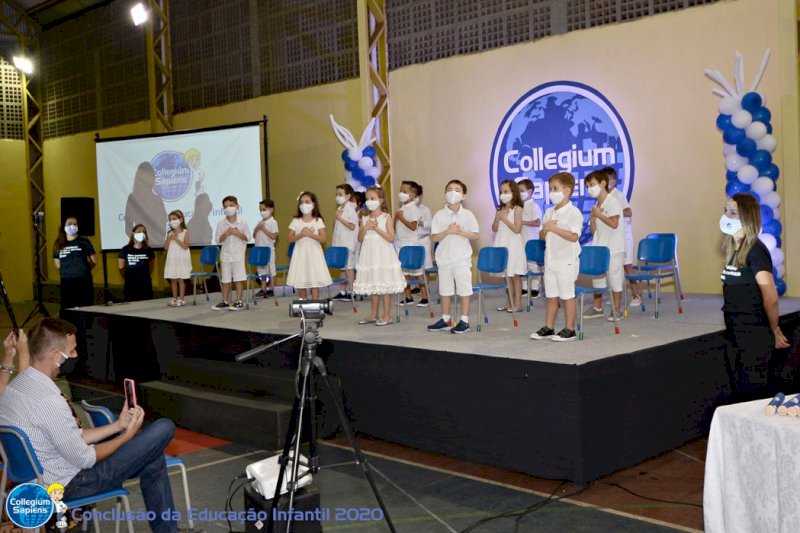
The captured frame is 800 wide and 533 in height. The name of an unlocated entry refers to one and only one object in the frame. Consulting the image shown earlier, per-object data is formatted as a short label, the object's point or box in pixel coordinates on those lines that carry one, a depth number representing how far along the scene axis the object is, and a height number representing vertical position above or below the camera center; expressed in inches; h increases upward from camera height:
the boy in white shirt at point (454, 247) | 259.6 +0.8
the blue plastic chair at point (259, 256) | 398.6 +0.3
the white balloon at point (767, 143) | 293.9 +35.8
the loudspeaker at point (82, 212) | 422.2 +29.5
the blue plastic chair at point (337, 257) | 361.7 -1.5
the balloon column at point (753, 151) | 293.3 +33.2
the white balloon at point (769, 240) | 290.2 -1.1
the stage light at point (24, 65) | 579.7 +153.7
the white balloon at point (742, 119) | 293.6 +45.2
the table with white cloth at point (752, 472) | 108.4 -34.4
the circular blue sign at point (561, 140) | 366.3 +52.3
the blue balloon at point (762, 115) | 294.2 +46.5
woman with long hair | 161.8 -13.0
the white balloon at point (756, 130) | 291.6 +40.5
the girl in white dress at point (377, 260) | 286.5 -3.0
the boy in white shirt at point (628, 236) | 311.4 +2.8
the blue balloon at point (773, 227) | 293.7 +3.8
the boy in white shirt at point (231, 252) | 364.1 +2.8
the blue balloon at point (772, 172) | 296.0 +25.0
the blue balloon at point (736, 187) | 297.3 +19.8
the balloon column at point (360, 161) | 436.5 +52.1
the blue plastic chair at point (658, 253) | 303.9 -4.4
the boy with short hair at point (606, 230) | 281.7 +5.3
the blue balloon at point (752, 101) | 294.5 +51.9
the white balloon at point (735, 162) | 299.0 +29.5
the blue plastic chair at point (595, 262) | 262.7 -6.0
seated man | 130.1 -30.9
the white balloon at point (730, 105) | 299.1 +51.4
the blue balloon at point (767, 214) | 293.3 +8.9
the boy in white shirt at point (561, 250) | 234.5 -1.3
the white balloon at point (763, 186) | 292.4 +19.5
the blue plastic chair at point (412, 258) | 323.4 -2.8
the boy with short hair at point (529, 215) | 346.9 +14.4
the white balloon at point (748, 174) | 293.4 +24.2
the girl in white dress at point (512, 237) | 311.9 +4.6
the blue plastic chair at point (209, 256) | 412.2 +1.6
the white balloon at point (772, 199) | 294.0 +14.4
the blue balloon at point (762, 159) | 294.7 +29.7
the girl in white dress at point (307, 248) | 317.7 +3.1
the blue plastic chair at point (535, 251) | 326.0 -2.0
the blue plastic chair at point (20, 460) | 126.2 -32.1
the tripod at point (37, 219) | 418.0 +25.4
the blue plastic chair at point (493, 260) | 290.0 -4.6
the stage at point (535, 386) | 179.9 -35.8
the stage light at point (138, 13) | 463.8 +149.3
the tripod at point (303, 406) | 131.1 -26.3
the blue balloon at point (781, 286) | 296.3 -18.8
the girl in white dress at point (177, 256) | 383.2 +2.0
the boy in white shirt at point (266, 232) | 404.8 +13.2
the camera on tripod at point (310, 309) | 135.3 -9.5
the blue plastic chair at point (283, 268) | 419.2 -6.3
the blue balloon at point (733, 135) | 297.1 +39.8
